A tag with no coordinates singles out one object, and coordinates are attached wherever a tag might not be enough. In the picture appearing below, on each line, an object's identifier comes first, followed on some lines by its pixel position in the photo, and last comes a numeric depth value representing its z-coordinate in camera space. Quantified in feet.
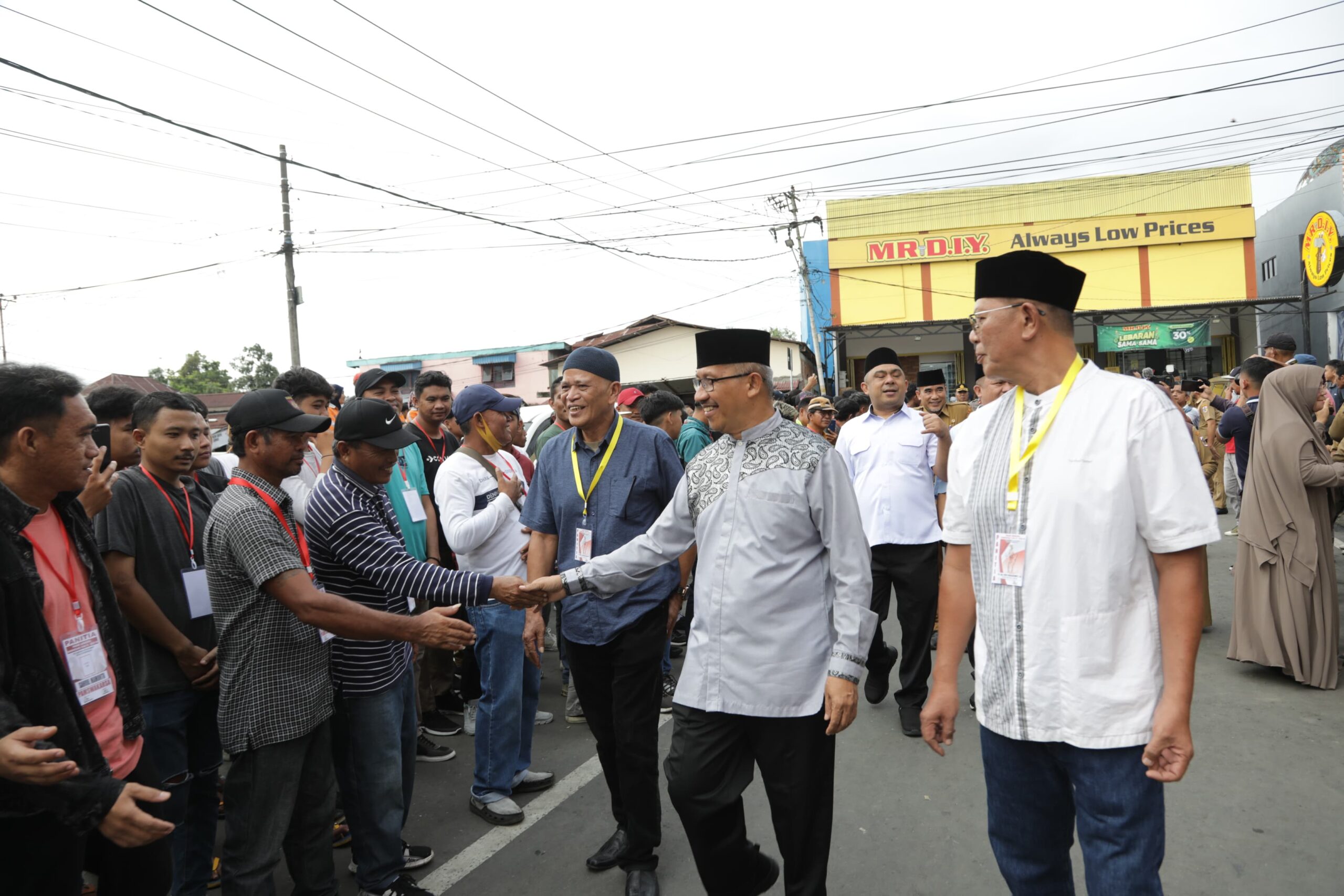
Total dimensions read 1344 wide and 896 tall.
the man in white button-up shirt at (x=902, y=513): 16.88
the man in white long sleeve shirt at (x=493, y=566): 13.56
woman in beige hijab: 17.48
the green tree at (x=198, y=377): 177.17
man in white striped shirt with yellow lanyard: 6.84
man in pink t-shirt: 6.56
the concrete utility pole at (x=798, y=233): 81.30
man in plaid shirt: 9.31
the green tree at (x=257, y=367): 183.11
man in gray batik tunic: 9.25
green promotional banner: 85.81
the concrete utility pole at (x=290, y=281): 60.34
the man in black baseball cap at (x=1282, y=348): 21.33
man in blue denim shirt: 11.59
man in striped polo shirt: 10.48
